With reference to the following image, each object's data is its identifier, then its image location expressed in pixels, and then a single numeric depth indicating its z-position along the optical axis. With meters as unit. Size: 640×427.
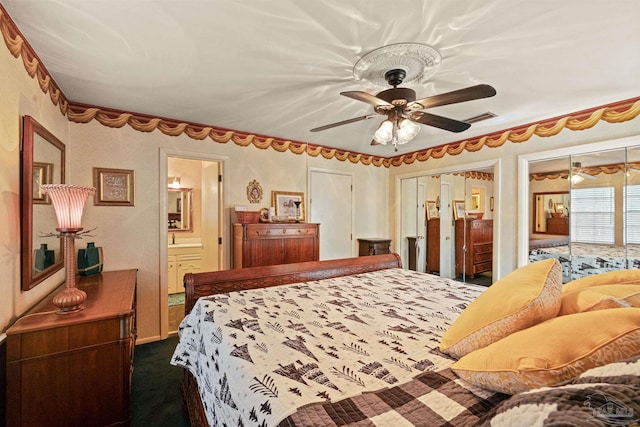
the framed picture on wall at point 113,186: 2.95
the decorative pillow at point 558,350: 0.74
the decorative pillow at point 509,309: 1.04
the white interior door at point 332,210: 4.49
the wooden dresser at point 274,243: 3.43
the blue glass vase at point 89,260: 2.67
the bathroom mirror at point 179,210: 5.20
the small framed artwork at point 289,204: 4.07
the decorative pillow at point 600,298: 0.98
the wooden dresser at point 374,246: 4.70
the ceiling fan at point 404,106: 1.75
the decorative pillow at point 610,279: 1.22
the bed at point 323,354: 0.87
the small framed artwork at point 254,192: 3.85
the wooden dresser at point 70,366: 1.56
